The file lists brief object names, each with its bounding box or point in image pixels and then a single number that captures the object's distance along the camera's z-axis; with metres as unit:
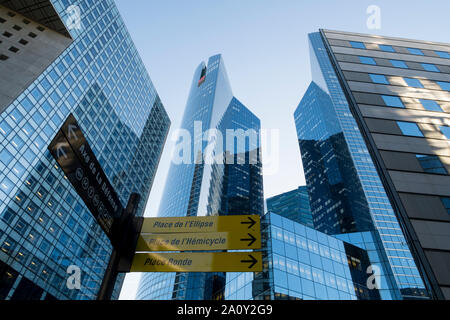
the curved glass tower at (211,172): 79.19
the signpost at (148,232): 4.80
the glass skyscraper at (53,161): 41.00
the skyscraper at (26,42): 38.62
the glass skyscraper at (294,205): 150.75
